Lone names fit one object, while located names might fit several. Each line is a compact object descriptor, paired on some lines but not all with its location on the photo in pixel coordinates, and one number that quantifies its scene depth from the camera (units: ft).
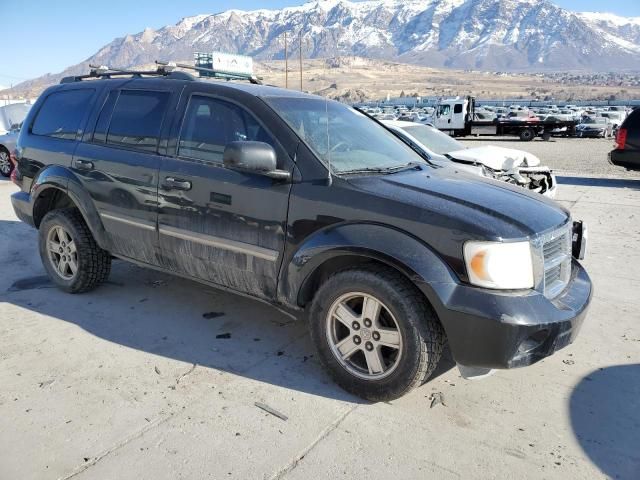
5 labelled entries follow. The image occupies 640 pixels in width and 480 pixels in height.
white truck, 90.74
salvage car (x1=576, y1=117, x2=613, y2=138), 100.89
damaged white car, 28.02
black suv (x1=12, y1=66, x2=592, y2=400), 9.56
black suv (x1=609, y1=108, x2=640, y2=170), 40.83
